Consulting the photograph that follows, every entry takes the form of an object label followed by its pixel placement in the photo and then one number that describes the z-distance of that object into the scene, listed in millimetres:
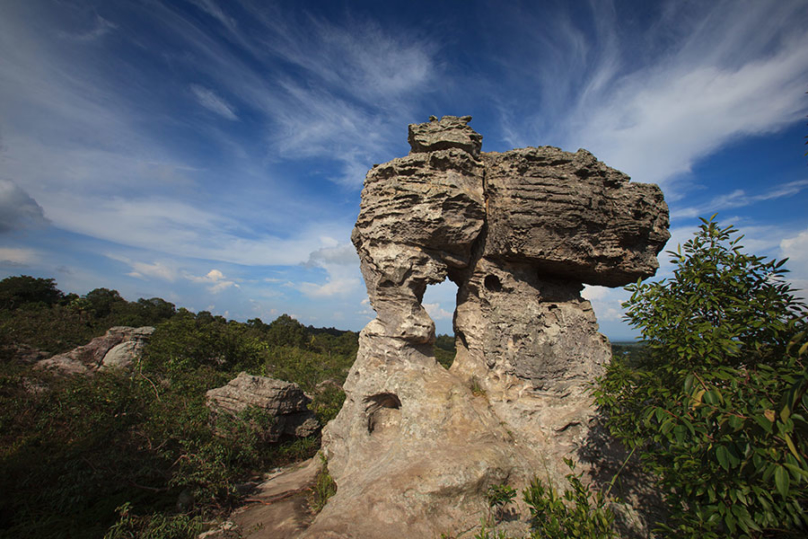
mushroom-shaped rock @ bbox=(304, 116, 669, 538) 7055
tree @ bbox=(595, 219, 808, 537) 2631
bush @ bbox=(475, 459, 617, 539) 3831
